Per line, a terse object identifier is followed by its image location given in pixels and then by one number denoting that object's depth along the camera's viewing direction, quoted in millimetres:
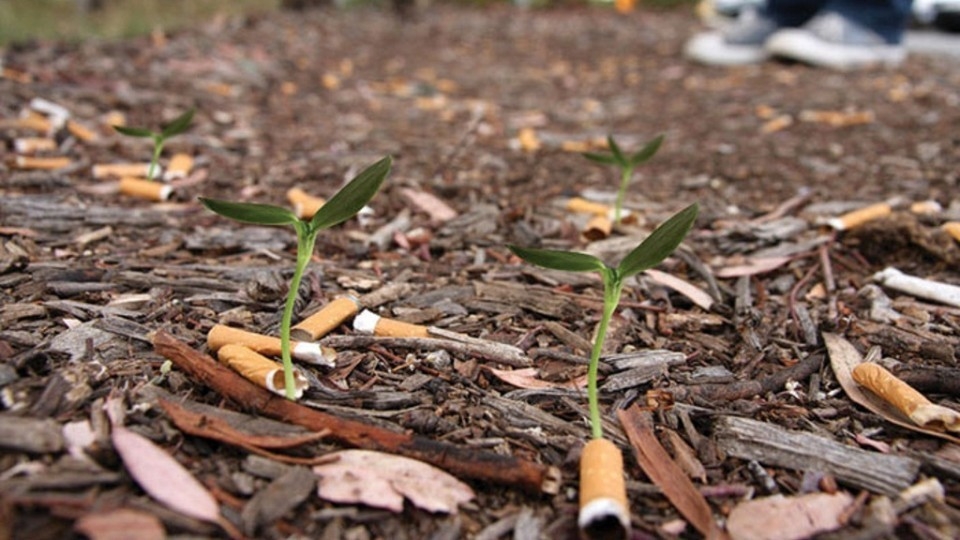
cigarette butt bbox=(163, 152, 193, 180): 740
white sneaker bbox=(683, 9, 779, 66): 1234
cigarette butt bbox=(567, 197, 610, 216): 711
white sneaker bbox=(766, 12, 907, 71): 1136
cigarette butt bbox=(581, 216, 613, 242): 669
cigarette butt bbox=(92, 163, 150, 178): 724
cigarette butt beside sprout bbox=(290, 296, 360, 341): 552
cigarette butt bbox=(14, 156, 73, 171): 711
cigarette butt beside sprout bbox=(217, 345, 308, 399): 512
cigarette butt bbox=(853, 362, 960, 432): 514
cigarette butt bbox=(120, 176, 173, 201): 696
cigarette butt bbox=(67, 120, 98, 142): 780
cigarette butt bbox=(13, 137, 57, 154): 739
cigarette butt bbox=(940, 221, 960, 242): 637
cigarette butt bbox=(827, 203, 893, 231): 665
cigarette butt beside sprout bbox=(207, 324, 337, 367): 532
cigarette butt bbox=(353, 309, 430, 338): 561
